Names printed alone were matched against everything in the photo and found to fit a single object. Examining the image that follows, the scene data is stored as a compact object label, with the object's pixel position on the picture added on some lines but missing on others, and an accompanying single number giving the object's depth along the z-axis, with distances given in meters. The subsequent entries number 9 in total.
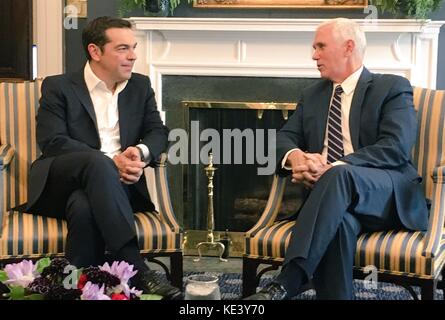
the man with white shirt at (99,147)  2.35
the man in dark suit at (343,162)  2.22
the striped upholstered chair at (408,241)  2.22
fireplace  3.60
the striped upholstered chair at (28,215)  2.41
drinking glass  1.58
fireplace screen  3.79
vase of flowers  1.56
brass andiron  3.72
